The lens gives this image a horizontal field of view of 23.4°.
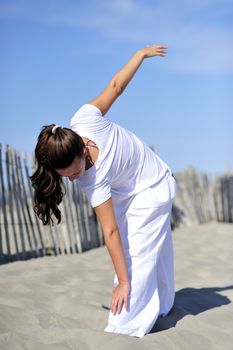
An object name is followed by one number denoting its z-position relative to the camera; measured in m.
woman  2.85
